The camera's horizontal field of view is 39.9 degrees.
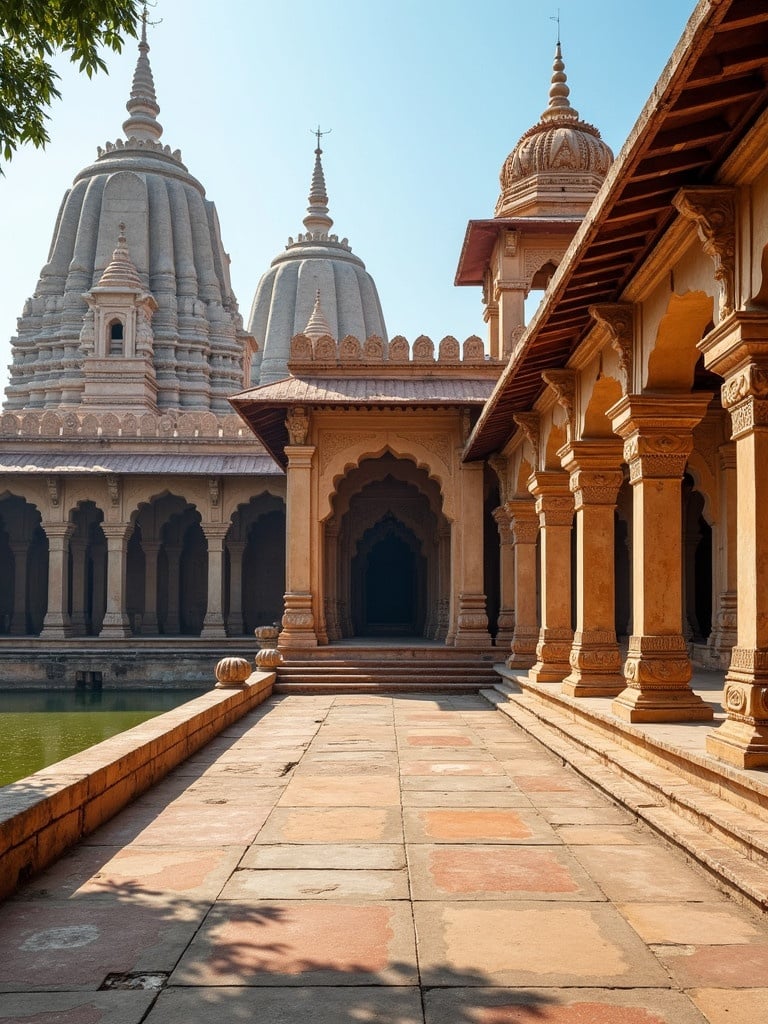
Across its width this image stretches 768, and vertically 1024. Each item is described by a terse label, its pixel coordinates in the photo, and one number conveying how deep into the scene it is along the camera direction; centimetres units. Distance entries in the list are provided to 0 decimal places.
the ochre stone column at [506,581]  1758
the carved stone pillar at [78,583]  2659
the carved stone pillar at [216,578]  2494
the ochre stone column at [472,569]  1762
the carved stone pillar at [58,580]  2459
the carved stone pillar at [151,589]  2719
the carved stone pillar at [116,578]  2464
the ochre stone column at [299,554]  1731
